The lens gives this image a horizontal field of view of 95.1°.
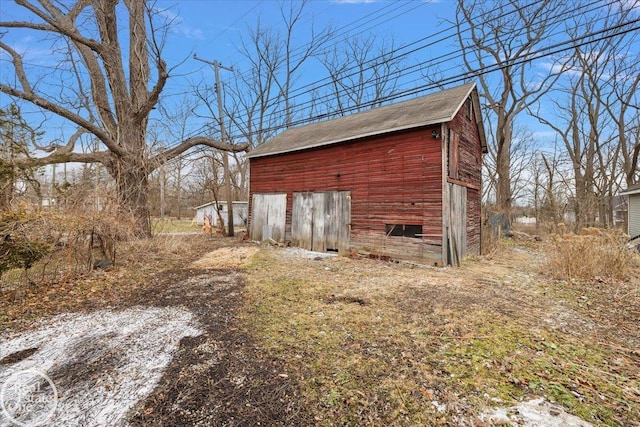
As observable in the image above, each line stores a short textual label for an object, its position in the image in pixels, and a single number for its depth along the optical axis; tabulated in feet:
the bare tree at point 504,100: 53.47
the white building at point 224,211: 75.25
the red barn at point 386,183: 25.75
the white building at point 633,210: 46.93
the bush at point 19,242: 13.50
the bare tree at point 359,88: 65.28
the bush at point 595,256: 19.89
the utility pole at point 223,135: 46.17
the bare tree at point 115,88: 30.09
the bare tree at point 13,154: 16.05
